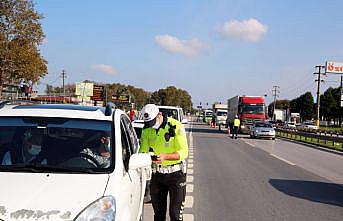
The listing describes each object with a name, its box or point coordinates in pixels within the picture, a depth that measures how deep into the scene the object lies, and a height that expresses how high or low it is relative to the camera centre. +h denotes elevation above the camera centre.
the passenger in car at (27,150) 4.69 -0.40
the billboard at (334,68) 67.44 +7.07
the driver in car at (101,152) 4.67 -0.39
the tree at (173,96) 127.31 +5.05
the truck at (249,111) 42.56 +0.53
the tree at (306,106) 147.38 +3.77
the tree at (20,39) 31.97 +4.76
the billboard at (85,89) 92.28 +4.36
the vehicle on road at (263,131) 37.75 -1.05
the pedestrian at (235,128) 36.42 -0.87
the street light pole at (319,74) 70.21 +6.53
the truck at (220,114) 65.57 +0.27
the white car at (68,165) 3.74 -0.50
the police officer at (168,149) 5.65 -0.40
